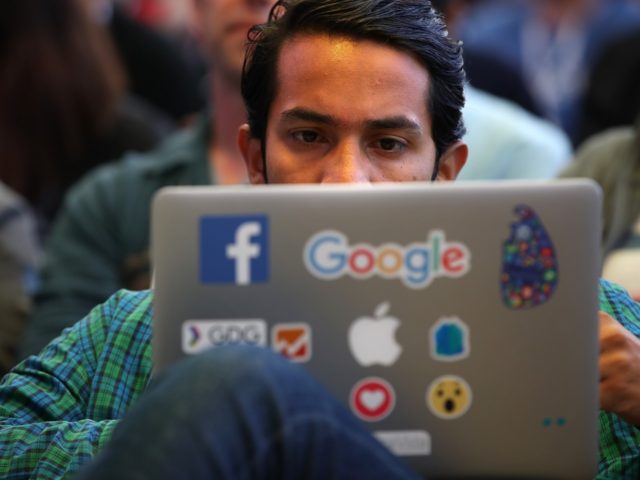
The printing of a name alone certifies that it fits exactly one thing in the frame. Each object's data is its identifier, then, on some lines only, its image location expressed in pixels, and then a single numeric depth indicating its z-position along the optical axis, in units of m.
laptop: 3.00
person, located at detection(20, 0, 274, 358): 6.41
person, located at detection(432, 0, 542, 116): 9.37
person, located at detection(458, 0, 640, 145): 11.14
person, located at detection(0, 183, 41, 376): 6.40
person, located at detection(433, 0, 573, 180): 6.98
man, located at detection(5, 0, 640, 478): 3.66
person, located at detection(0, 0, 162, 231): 7.81
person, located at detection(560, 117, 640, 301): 5.59
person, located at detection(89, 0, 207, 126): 9.70
